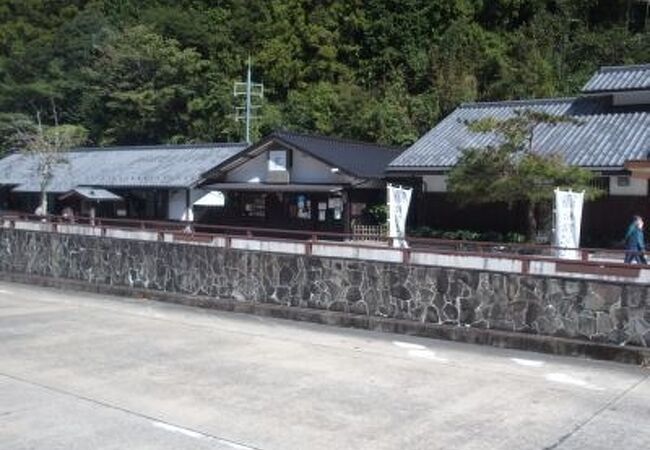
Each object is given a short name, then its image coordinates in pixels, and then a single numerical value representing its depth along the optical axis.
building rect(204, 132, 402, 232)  31.09
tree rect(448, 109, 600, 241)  21.39
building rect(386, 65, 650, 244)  24.66
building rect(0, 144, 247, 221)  39.09
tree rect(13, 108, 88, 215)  44.50
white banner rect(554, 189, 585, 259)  18.72
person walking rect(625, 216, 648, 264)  18.36
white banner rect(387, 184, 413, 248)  21.80
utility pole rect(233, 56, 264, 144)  50.50
